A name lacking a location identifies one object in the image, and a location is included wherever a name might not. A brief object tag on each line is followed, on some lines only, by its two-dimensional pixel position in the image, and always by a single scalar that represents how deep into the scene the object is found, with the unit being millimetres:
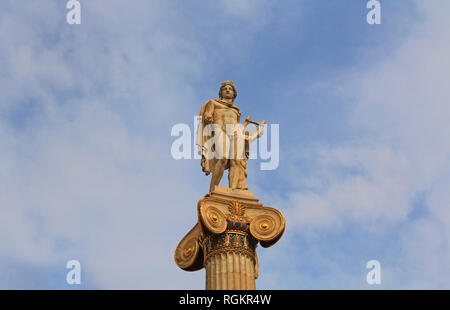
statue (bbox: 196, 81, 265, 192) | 24578
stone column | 21297
